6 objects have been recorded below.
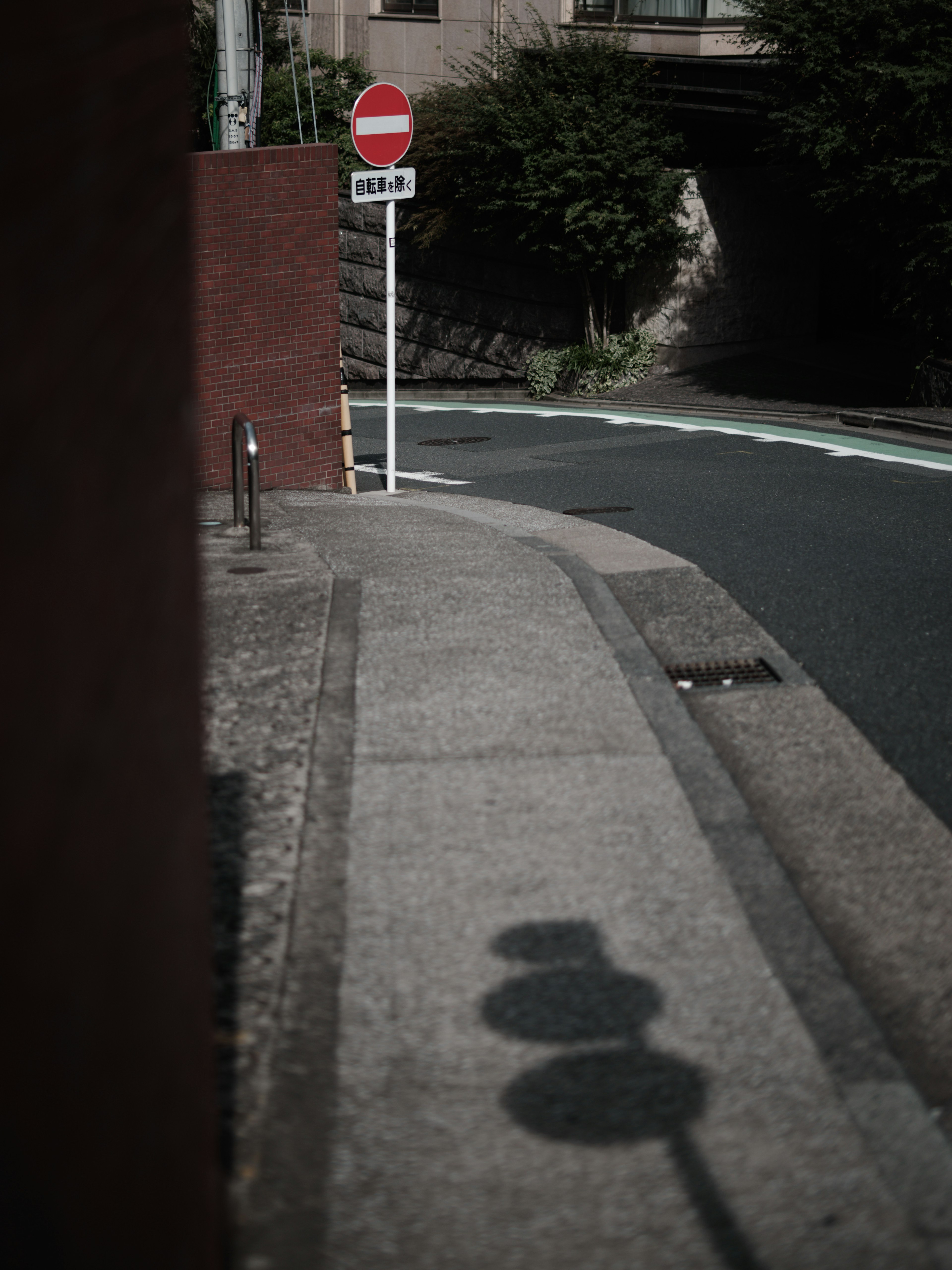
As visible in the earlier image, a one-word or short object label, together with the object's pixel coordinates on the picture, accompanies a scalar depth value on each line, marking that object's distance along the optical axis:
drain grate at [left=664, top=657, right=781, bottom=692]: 6.15
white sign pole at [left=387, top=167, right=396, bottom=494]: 10.64
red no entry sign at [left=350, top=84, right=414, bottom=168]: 10.73
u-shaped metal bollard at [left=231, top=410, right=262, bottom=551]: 7.87
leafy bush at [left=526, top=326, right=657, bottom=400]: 22.61
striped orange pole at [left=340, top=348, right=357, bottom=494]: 12.11
